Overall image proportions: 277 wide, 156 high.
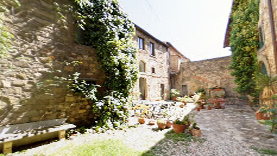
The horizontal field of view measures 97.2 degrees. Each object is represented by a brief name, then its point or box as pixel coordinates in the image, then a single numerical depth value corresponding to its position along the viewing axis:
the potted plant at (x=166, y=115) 6.08
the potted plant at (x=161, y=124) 4.34
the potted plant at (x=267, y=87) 4.44
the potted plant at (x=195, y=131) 3.52
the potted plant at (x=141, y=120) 5.07
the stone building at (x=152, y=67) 10.23
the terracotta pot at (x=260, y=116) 4.60
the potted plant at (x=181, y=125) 3.87
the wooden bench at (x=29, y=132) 2.68
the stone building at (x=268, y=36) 4.44
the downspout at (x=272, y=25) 4.39
